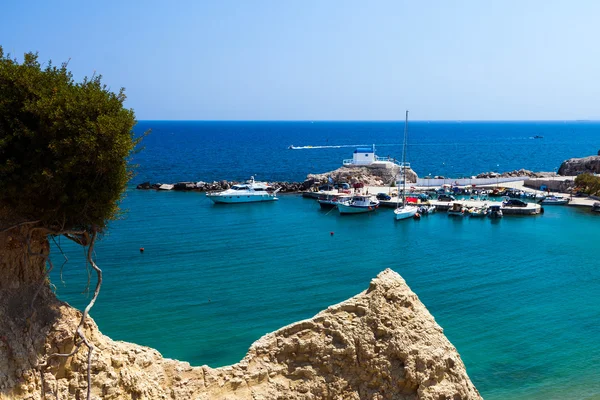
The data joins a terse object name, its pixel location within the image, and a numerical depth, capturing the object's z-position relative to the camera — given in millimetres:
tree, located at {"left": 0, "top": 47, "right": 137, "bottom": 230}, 10242
